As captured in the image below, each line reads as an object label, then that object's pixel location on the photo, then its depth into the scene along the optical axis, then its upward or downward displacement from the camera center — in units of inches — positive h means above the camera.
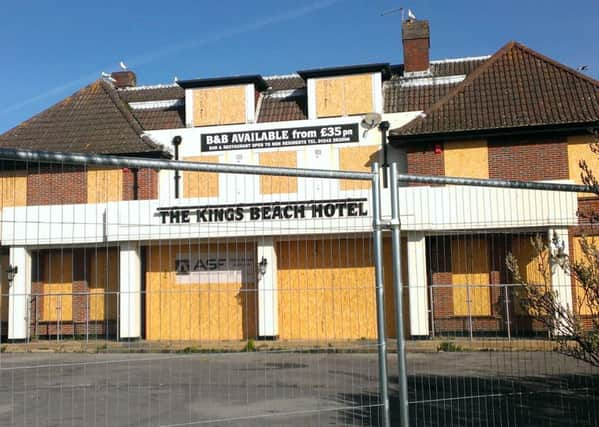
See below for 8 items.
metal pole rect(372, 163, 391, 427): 206.5 -5.8
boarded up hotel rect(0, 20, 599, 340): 334.3 +122.6
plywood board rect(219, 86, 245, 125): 902.4 +244.5
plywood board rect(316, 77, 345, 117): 877.8 +244.9
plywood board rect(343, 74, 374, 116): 870.4 +247.5
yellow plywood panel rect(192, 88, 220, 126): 906.7 +244.1
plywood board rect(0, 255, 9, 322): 707.6 +16.1
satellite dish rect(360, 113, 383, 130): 834.8 +202.0
